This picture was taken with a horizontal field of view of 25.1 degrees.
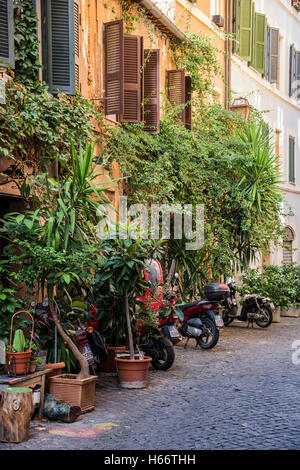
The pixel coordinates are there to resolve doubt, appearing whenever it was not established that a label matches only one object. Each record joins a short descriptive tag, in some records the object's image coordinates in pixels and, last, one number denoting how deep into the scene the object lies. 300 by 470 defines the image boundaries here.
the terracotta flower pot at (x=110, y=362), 9.14
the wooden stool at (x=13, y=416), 5.75
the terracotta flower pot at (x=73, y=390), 6.82
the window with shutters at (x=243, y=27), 19.42
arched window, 23.83
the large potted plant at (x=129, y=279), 7.91
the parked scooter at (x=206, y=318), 11.25
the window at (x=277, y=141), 23.03
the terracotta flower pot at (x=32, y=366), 6.65
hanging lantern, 16.89
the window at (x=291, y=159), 24.11
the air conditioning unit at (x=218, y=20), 17.91
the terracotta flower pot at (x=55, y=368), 7.00
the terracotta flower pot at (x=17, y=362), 6.45
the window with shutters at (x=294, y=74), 24.41
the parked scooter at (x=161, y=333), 9.16
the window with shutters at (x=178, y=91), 14.50
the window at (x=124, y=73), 11.53
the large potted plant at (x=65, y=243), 6.85
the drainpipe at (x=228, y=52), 18.22
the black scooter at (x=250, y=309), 14.84
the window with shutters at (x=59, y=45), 9.16
